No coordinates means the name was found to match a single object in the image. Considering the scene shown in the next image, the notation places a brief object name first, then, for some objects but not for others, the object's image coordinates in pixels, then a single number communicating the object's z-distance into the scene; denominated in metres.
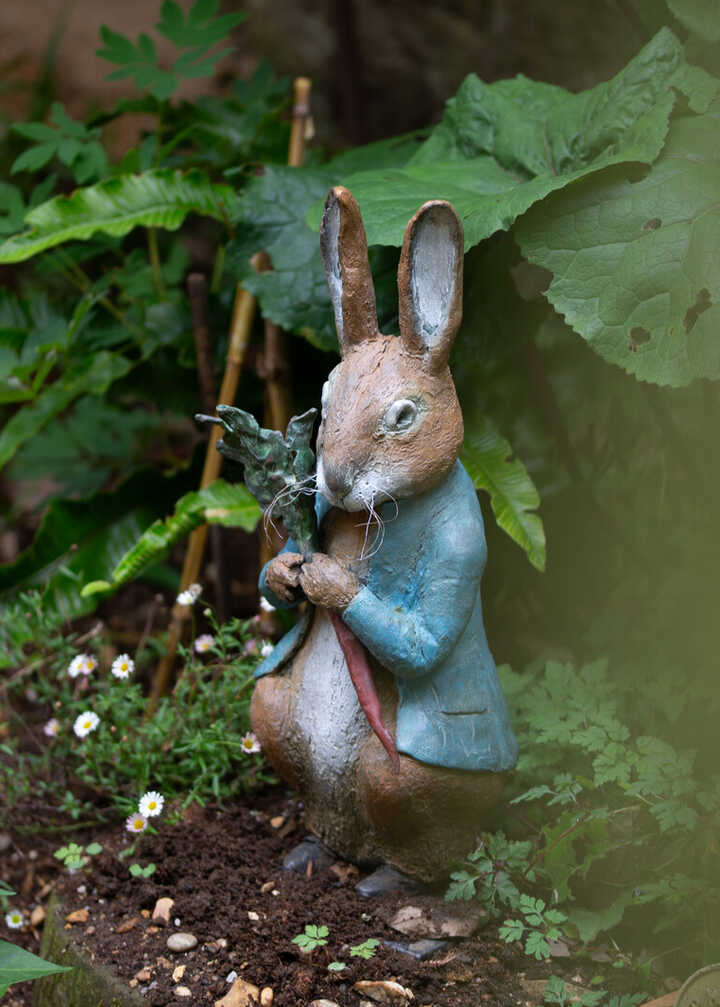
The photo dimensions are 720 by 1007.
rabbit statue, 1.91
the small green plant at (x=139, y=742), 2.60
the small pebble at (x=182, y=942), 2.10
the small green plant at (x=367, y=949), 2.02
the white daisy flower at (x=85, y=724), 2.57
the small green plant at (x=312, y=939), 2.02
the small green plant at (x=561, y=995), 1.94
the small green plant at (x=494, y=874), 2.09
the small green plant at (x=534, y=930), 1.96
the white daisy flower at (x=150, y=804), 2.36
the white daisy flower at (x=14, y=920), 2.45
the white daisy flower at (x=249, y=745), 2.52
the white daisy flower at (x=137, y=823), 2.39
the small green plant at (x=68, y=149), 3.14
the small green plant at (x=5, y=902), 2.47
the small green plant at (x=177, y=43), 3.10
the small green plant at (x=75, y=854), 2.38
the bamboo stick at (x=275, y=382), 3.05
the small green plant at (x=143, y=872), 2.33
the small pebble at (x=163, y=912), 2.20
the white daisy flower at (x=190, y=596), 2.72
